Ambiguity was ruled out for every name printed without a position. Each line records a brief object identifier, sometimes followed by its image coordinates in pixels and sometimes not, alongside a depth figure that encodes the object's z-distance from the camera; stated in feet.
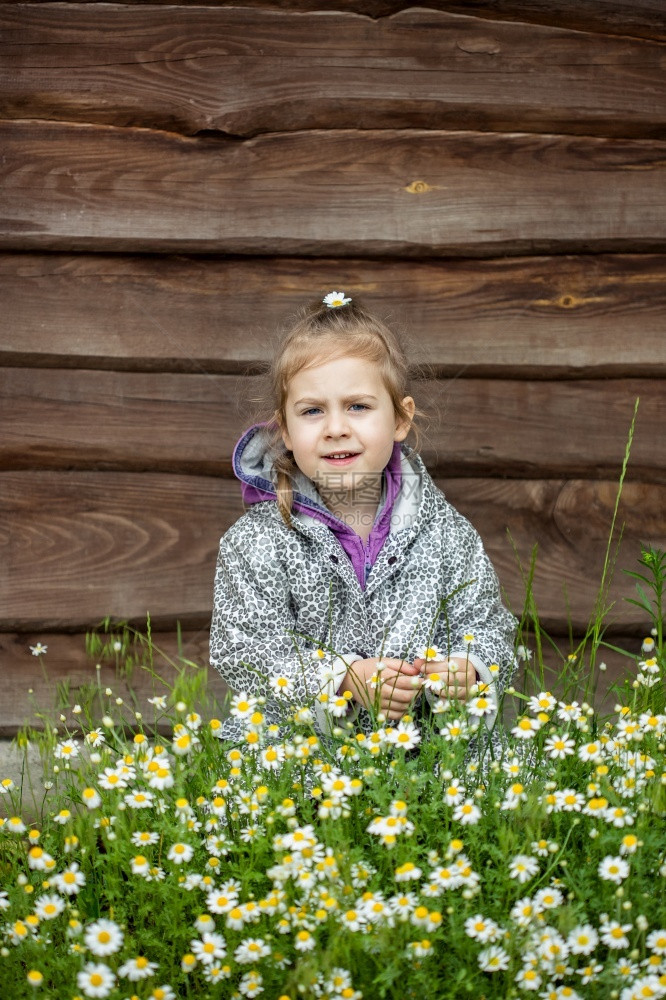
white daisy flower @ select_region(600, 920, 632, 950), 6.13
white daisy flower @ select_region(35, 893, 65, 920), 6.29
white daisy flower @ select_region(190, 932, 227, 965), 6.20
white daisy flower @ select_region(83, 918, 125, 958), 6.09
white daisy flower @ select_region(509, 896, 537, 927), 6.15
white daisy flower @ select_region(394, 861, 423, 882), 6.17
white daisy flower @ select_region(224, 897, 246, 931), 6.23
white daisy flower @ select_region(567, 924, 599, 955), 6.14
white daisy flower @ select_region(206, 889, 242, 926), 6.27
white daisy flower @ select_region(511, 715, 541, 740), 6.49
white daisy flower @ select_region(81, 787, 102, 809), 6.42
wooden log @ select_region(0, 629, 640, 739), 8.26
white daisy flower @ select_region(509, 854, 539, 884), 6.25
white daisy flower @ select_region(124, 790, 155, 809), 6.48
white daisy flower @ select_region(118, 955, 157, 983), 6.17
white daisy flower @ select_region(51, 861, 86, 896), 6.24
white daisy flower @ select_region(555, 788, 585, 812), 6.42
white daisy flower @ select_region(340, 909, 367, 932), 6.11
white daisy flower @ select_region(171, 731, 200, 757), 6.47
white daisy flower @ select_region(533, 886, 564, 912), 6.25
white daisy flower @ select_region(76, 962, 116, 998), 6.05
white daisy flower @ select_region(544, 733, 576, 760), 6.60
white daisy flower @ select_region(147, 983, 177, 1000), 6.11
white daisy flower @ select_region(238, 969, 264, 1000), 6.19
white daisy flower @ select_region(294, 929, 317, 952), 6.14
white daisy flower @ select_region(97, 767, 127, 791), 6.53
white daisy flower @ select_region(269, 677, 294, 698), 6.76
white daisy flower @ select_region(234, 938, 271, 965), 6.19
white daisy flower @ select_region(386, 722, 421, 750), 6.50
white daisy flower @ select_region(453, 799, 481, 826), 6.38
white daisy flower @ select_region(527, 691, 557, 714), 6.62
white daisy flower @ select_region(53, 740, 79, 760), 6.78
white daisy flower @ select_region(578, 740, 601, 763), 6.51
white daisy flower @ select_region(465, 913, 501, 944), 6.18
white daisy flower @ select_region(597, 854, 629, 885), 6.25
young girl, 7.52
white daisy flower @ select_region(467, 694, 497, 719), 6.55
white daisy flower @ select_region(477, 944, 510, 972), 6.16
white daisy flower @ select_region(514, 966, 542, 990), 6.10
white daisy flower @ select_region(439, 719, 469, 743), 6.54
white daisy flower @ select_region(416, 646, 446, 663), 6.75
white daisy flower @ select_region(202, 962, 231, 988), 6.21
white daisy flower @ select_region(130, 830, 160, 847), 6.45
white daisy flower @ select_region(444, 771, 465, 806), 6.42
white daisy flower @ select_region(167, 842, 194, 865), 6.35
